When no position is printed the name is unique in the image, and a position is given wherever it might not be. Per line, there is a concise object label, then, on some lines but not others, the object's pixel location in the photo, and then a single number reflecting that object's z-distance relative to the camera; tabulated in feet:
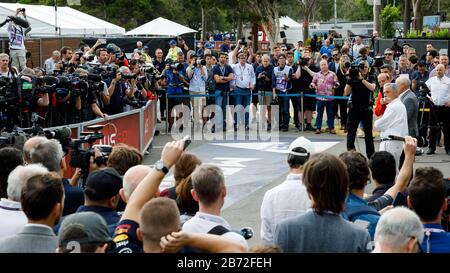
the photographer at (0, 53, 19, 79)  47.68
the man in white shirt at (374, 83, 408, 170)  40.45
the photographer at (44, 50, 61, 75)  69.26
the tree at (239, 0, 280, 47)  180.75
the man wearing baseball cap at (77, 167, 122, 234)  20.66
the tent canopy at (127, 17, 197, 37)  144.15
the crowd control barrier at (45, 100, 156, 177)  43.04
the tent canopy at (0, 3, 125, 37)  123.95
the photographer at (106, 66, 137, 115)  53.06
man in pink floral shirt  68.18
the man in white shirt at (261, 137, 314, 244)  22.07
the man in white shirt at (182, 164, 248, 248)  18.62
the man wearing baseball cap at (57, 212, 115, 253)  16.22
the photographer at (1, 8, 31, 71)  67.51
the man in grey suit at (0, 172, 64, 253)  17.51
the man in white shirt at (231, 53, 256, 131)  71.26
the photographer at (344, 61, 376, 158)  53.62
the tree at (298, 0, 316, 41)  179.05
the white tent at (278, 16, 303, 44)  214.65
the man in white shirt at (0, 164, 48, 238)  20.45
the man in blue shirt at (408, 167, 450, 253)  18.44
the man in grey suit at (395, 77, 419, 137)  44.34
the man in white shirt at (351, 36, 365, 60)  87.98
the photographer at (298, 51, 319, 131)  70.38
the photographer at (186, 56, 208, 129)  70.85
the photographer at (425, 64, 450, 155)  57.57
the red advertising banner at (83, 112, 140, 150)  46.98
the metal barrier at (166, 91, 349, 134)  70.33
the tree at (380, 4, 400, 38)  142.61
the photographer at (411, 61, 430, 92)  61.85
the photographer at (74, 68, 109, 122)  46.62
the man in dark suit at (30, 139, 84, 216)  23.88
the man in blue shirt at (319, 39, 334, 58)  100.51
